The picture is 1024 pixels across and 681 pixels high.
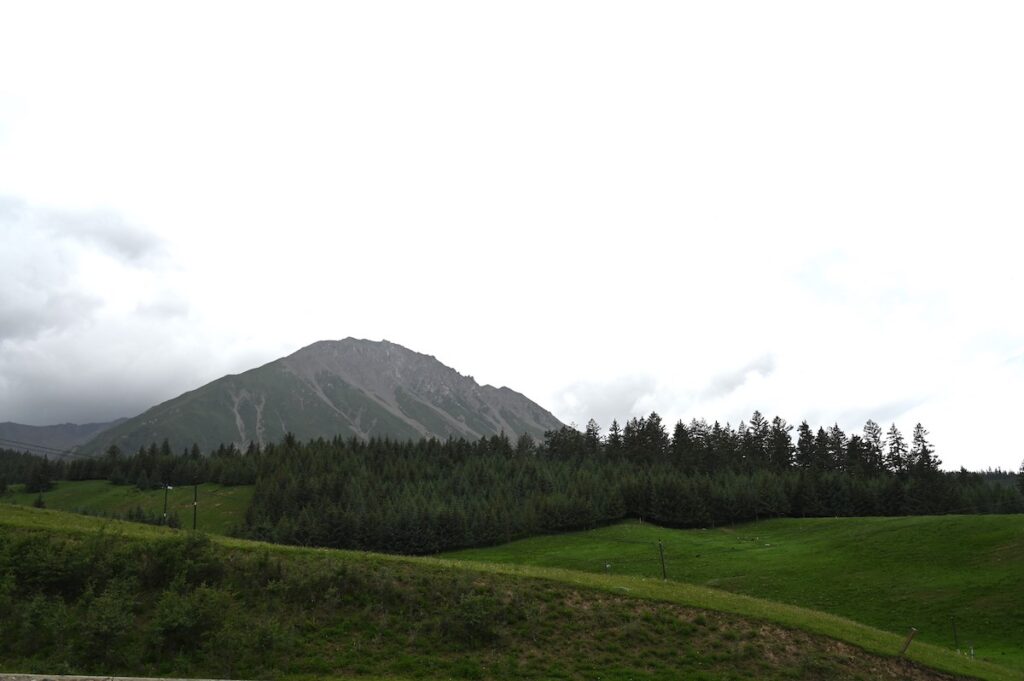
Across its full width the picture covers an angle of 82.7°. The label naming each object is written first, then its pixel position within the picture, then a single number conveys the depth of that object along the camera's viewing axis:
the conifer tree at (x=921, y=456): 135.62
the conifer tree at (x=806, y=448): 153.00
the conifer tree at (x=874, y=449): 144.38
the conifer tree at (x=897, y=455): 142.25
